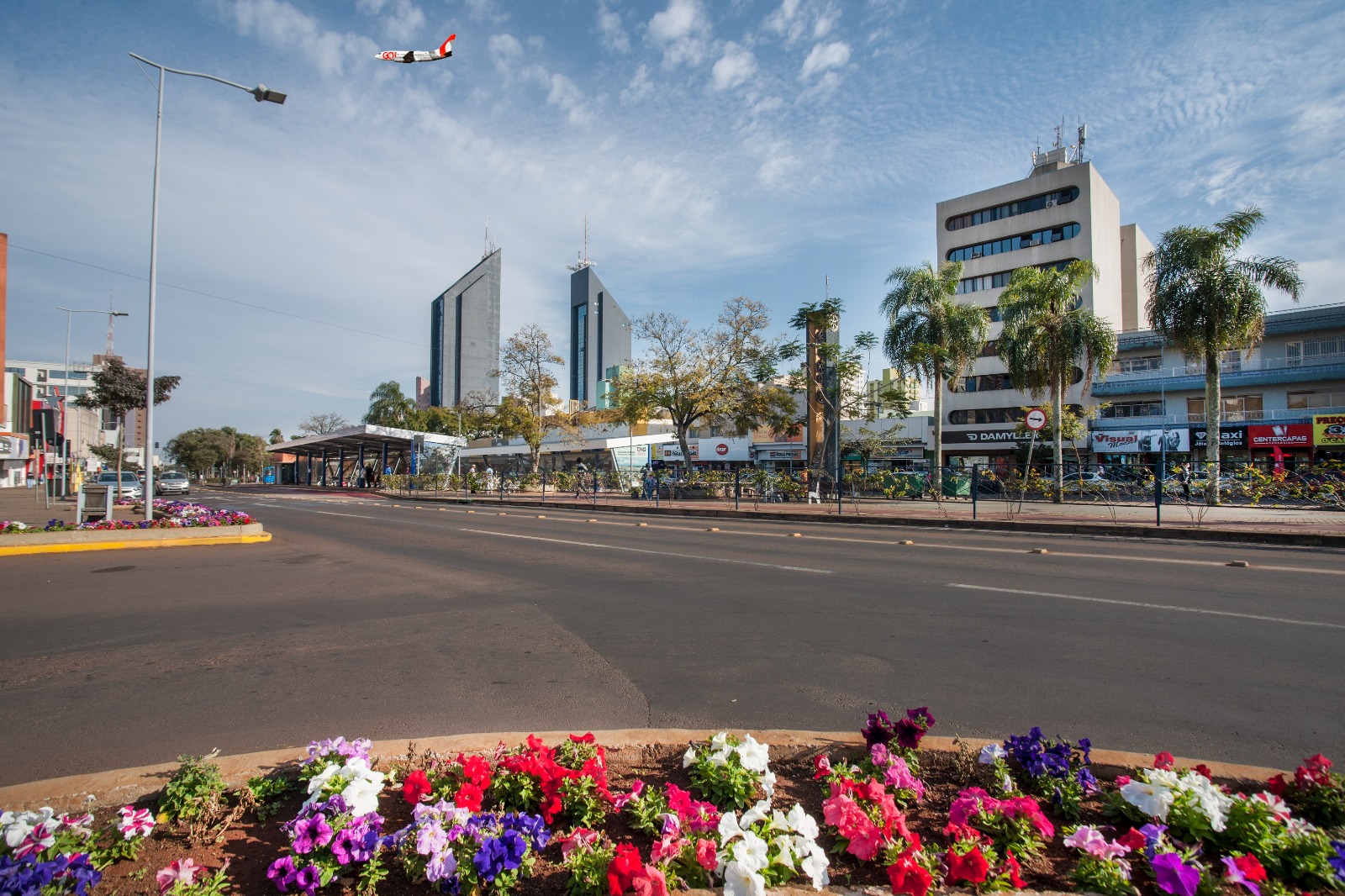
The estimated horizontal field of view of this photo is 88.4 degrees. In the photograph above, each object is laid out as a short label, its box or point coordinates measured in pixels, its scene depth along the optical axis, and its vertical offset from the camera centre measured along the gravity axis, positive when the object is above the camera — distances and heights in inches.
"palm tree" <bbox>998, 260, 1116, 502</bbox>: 1176.2 +222.2
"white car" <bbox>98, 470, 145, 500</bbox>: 1370.6 -40.9
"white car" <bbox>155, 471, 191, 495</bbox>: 1697.0 -43.8
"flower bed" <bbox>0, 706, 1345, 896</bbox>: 88.9 -52.1
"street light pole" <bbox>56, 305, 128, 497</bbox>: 1081.4 +30.9
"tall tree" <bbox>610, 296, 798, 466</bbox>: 1298.0 +152.4
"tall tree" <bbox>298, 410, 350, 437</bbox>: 3732.8 +225.9
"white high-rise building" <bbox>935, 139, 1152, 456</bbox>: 1935.3 +628.9
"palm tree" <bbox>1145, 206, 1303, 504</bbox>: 990.4 +245.0
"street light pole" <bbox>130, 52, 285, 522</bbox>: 605.6 +88.6
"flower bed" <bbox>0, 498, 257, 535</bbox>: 522.9 -46.1
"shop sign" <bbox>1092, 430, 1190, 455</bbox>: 1583.4 +47.0
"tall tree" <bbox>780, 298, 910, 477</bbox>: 1141.1 +158.6
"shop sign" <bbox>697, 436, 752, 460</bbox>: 1940.2 +40.7
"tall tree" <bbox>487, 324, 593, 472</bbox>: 1644.9 +179.8
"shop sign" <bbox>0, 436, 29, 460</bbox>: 2128.4 +67.3
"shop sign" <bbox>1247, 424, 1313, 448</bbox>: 1451.8 +51.6
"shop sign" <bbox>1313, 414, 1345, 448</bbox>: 1407.5 +59.8
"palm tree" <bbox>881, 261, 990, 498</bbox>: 1257.4 +249.2
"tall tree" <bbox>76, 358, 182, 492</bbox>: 980.6 +111.2
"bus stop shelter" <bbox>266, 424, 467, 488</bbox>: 1956.2 +53.5
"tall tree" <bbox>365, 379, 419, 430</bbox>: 3171.8 +274.3
